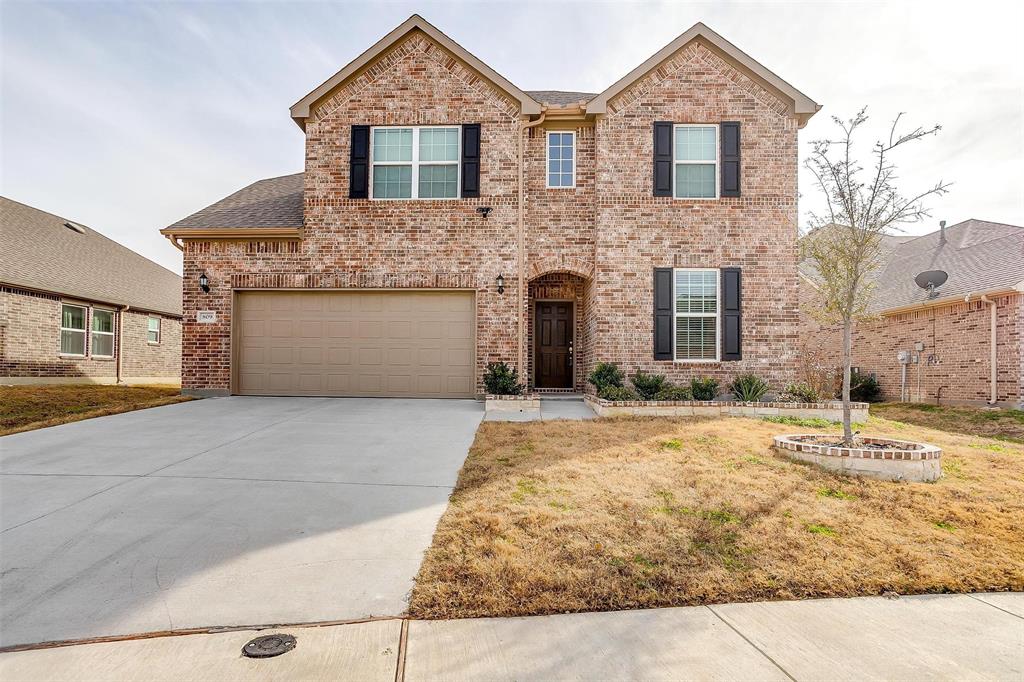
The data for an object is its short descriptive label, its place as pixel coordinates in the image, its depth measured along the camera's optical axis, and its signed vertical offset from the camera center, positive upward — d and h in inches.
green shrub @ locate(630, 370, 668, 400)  402.6 -25.4
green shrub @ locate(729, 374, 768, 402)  401.1 -26.8
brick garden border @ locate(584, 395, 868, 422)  373.1 -39.2
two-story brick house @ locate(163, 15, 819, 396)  436.8 +95.1
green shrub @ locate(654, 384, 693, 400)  399.9 -31.1
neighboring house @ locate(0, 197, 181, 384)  589.0 +46.2
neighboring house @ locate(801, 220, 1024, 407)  473.4 +29.7
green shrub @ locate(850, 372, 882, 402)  603.2 -39.6
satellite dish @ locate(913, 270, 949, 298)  554.3 +77.1
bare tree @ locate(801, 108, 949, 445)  256.8 +59.0
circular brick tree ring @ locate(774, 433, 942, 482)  216.5 -43.4
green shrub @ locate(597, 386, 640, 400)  385.7 -30.4
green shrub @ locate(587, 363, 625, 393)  409.1 -18.9
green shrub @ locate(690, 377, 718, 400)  400.8 -27.7
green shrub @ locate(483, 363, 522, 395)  397.7 -23.4
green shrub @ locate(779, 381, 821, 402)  399.9 -30.4
